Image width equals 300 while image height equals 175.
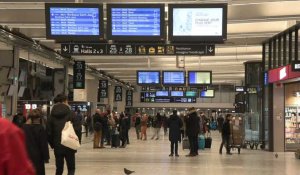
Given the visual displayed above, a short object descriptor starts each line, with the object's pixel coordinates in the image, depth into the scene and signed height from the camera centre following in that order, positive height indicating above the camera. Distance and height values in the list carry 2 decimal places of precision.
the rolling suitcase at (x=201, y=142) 23.55 -1.79
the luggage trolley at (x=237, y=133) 21.54 -1.28
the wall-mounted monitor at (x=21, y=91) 24.09 +0.46
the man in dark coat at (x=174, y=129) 18.84 -0.97
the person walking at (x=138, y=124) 32.69 -1.44
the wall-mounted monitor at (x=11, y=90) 22.11 +0.46
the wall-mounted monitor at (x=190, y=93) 38.87 +0.59
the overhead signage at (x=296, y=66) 15.69 +1.05
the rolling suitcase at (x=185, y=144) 22.64 -1.80
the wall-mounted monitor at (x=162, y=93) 43.06 +0.65
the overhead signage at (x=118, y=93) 46.84 +0.74
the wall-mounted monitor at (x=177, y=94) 39.81 +0.56
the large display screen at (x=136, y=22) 12.81 +1.92
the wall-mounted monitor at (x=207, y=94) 41.72 +0.59
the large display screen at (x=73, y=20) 12.88 +1.96
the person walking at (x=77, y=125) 9.92 -0.45
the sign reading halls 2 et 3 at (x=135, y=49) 13.74 +1.36
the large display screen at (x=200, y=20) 12.85 +1.97
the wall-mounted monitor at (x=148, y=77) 28.44 +1.28
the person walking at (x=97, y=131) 23.13 -1.30
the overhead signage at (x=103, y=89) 40.88 +0.95
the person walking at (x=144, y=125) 33.06 -1.50
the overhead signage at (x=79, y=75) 27.94 +1.40
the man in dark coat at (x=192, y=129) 19.02 -0.98
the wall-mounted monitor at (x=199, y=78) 27.78 +1.23
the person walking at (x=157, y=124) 34.69 -1.48
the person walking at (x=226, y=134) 20.51 -1.25
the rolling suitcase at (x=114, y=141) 24.54 -1.82
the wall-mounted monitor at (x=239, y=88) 32.00 +0.79
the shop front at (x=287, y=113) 21.89 -0.47
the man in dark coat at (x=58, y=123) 9.17 -0.38
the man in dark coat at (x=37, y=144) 7.71 -0.62
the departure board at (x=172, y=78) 28.30 +1.25
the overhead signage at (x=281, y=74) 18.38 +1.01
